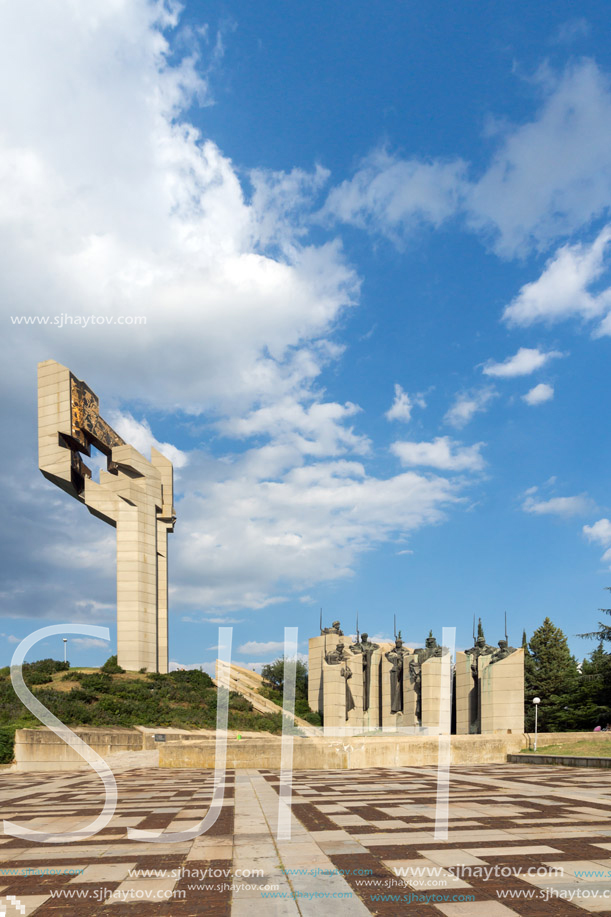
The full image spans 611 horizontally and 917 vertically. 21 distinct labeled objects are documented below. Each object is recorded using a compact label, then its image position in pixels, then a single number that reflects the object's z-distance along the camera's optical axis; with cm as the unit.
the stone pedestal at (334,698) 3300
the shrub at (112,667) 3775
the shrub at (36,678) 3402
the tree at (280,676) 4686
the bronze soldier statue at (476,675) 2919
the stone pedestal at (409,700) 3143
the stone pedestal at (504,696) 2748
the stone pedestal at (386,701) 3322
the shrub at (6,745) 2312
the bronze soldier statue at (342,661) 3294
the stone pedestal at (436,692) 3008
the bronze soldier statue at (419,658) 3131
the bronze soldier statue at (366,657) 3472
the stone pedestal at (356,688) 3394
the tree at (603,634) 3384
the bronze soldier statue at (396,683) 3308
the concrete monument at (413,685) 2783
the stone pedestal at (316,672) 3706
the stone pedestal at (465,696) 2956
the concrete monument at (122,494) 3903
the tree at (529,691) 4389
